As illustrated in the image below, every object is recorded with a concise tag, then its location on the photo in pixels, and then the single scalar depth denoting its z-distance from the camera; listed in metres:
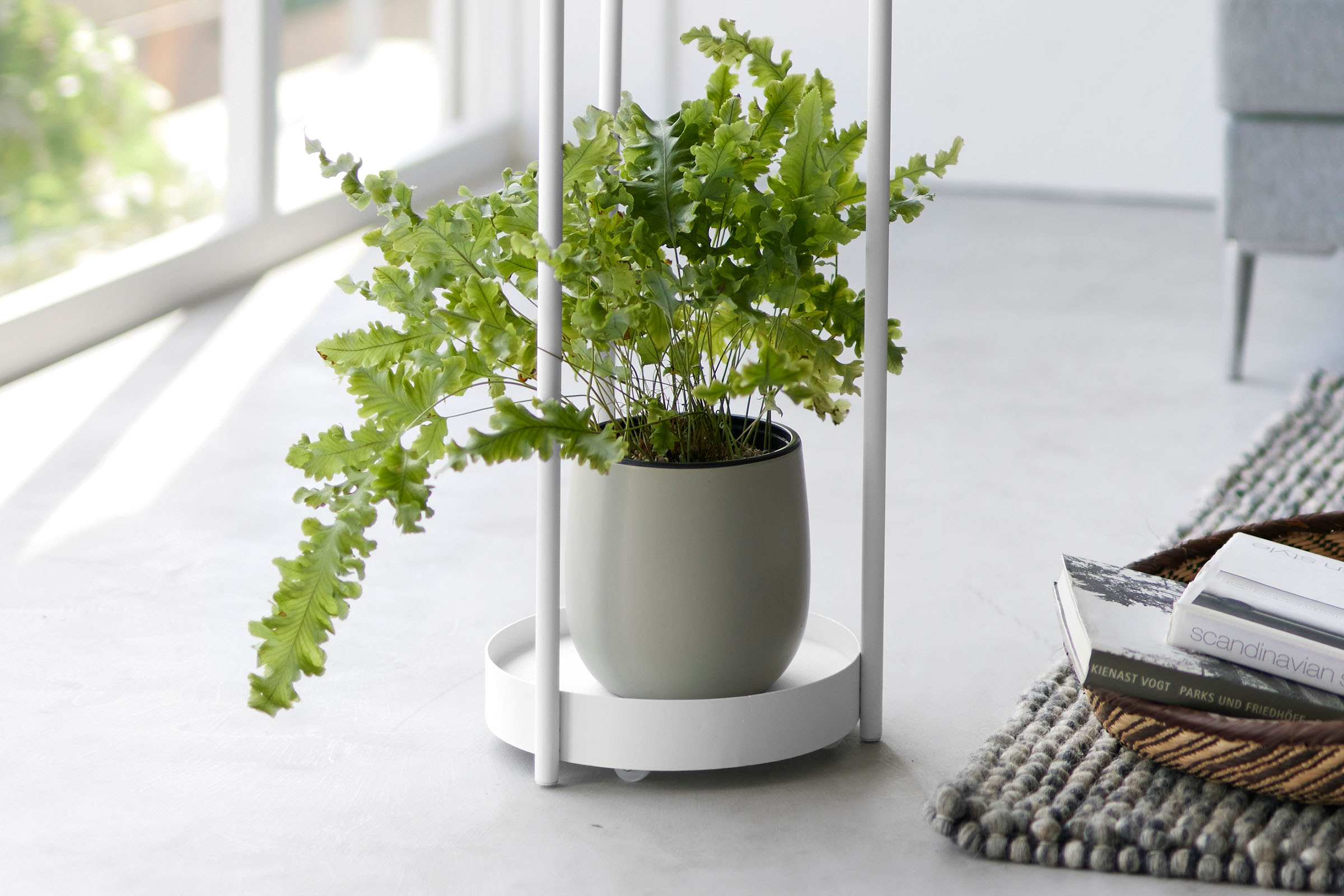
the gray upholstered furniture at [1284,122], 4.10
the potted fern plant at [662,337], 2.97
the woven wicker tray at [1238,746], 2.91
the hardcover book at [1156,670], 2.97
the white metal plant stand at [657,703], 2.97
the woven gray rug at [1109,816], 2.93
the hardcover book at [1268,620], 2.99
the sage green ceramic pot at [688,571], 3.00
